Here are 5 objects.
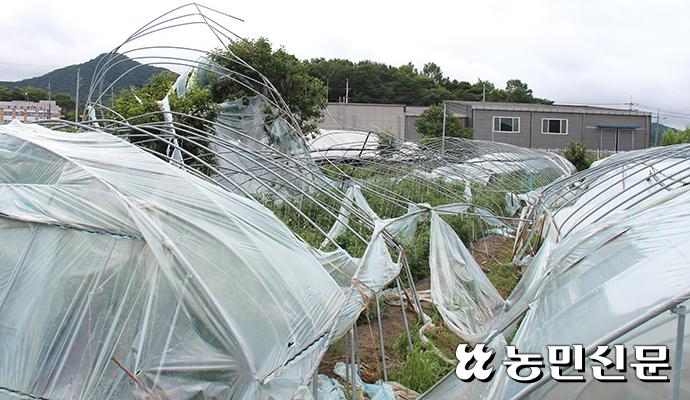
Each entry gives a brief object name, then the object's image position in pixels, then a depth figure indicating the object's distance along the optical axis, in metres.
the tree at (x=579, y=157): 29.69
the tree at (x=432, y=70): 68.31
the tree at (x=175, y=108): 10.50
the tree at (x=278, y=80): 13.85
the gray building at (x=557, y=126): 36.16
